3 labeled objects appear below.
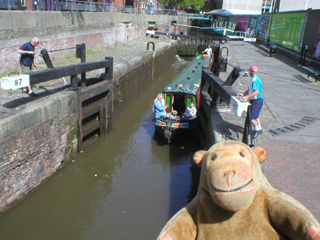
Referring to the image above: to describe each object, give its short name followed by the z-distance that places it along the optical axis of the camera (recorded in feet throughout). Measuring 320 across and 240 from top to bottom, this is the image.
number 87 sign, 18.62
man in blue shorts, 21.77
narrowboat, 33.22
